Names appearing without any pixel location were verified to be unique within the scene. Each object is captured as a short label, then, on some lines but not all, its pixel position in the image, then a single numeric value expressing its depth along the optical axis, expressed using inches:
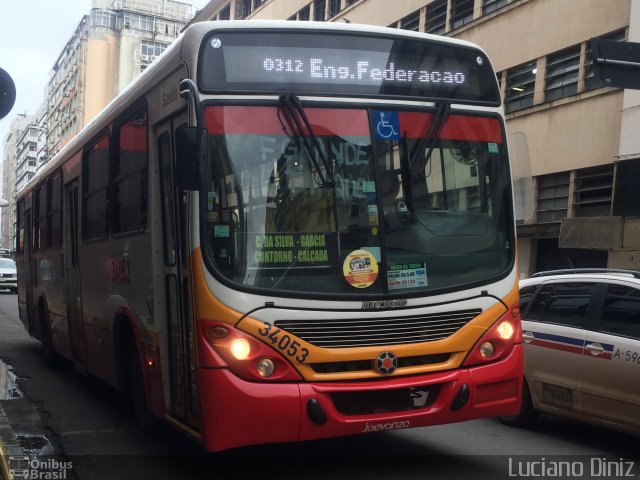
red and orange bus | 204.5
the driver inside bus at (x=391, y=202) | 219.0
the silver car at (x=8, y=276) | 1434.5
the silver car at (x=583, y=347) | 262.2
